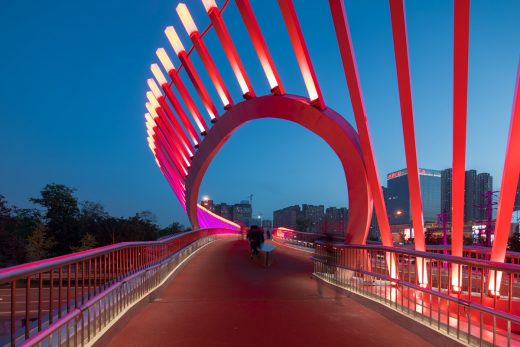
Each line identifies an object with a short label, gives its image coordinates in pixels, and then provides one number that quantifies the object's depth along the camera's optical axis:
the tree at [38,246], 36.84
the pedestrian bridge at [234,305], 4.55
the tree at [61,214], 52.69
